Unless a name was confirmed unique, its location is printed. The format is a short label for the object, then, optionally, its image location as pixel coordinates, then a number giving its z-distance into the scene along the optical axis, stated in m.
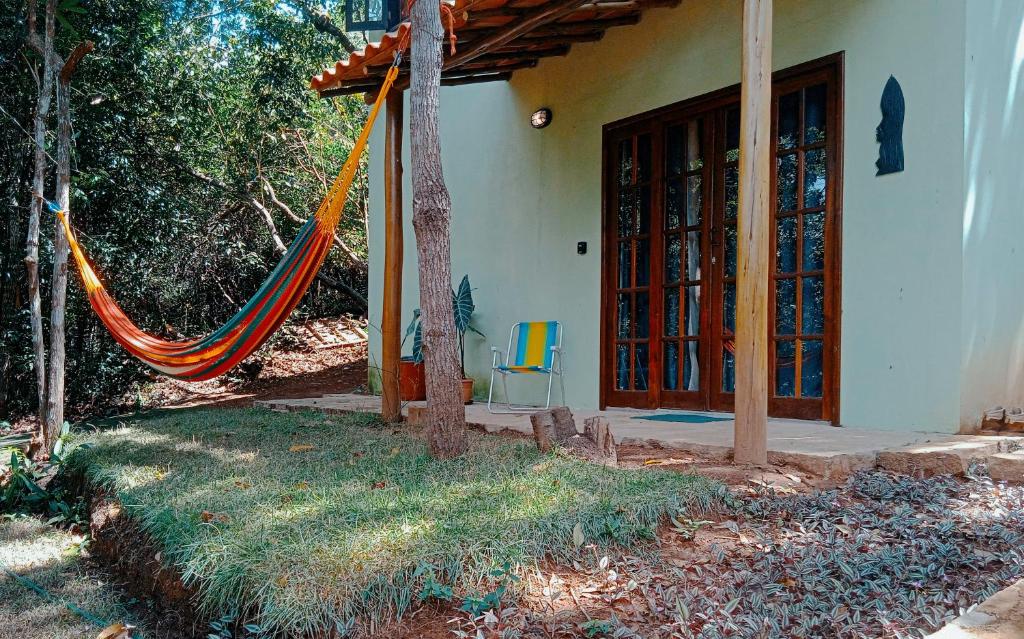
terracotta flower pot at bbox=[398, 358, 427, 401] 5.71
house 3.50
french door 4.02
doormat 4.17
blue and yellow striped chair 5.10
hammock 3.66
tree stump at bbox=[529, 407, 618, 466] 2.98
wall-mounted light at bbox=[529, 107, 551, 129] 5.79
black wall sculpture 3.65
